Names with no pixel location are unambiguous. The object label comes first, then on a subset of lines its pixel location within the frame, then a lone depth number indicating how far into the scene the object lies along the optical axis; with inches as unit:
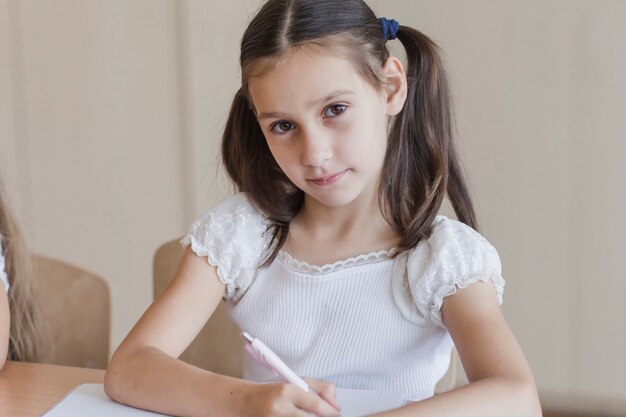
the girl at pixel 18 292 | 80.8
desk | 69.0
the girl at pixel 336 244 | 66.2
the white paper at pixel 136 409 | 64.4
